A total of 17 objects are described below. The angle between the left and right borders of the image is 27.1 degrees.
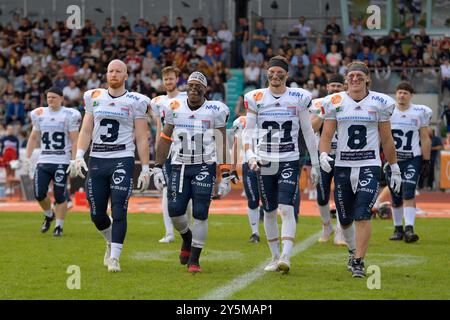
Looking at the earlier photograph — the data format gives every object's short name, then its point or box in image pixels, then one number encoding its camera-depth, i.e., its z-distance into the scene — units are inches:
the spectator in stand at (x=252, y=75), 1043.9
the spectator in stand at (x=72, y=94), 1046.4
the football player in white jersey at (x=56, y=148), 508.7
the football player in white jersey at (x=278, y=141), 354.3
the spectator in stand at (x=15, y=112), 1064.8
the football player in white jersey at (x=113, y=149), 359.9
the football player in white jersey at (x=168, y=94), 439.5
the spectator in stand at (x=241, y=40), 1125.2
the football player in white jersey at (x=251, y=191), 478.6
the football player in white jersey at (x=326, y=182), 438.6
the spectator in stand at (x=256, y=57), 1067.9
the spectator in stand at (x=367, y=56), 1011.9
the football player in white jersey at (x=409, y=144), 479.8
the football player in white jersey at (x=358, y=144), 343.6
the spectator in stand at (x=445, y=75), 959.8
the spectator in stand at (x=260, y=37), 1093.1
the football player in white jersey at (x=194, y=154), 356.8
